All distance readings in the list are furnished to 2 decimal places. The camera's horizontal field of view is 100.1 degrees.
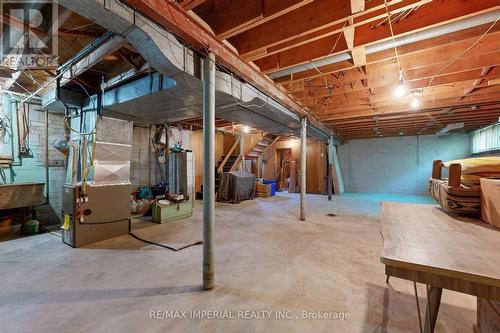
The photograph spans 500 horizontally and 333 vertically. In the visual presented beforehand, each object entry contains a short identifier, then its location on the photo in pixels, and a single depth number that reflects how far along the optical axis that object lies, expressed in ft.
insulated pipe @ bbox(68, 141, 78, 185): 10.25
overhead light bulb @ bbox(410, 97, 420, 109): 11.99
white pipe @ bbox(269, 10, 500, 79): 6.05
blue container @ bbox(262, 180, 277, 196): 25.89
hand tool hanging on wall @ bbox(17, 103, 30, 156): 12.01
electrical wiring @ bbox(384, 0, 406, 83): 5.78
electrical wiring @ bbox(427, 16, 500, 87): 6.54
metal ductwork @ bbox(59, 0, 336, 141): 5.10
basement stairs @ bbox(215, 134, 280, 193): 24.50
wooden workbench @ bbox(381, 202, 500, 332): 2.16
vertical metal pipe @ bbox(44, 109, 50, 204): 12.83
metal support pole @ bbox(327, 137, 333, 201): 23.40
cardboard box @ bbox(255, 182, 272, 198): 24.68
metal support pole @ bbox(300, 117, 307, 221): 14.56
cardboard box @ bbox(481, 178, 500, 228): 3.47
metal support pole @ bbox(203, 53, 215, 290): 6.59
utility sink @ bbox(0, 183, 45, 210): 10.57
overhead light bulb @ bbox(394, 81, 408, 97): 9.37
